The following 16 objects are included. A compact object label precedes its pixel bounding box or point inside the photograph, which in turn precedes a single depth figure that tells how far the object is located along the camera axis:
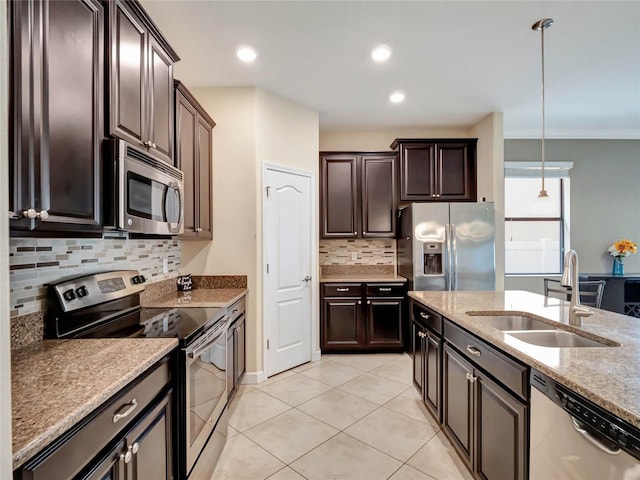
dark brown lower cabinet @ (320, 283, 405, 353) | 3.75
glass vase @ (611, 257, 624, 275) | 4.27
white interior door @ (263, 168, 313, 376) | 3.16
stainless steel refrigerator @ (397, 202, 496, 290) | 3.56
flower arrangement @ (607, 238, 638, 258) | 4.20
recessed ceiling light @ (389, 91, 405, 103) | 3.29
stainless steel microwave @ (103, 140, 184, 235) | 1.36
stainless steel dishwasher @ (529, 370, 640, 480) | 0.83
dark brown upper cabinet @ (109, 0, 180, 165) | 1.43
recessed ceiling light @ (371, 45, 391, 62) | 2.50
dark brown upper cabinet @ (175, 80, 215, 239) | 2.29
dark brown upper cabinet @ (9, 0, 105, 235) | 0.95
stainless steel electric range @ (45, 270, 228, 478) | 1.49
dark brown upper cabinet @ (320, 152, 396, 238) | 4.04
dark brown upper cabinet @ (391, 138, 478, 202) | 4.07
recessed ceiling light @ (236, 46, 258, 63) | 2.51
